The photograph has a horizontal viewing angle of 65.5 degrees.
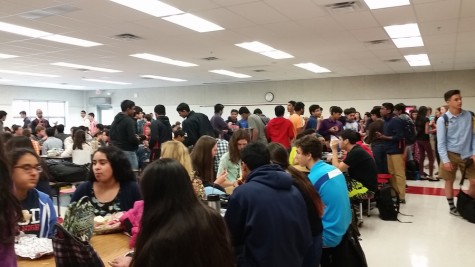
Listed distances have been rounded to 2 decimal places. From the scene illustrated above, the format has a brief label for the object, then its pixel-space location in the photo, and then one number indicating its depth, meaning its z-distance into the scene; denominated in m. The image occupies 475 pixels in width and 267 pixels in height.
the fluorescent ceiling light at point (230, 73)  12.02
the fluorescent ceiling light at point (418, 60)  9.62
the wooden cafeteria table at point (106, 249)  1.77
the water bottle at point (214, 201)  2.21
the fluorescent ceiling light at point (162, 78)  13.21
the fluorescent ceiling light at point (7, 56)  8.97
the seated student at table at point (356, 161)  4.50
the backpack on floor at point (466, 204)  4.79
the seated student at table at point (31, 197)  2.11
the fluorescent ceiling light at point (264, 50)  7.80
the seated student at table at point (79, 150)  6.06
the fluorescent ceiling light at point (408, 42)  7.49
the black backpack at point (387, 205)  5.03
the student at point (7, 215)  1.26
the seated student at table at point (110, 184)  2.54
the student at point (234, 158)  3.99
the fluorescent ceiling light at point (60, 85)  15.55
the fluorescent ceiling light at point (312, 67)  10.76
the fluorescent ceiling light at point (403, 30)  6.46
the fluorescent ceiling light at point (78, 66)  10.15
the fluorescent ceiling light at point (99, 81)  14.24
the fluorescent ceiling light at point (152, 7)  4.97
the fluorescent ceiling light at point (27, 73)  11.55
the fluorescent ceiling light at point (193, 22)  5.72
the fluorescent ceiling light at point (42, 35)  6.23
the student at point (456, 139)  4.76
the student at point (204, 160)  3.49
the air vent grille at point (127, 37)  6.84
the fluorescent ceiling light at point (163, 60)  8.96
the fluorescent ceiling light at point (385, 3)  5.07
